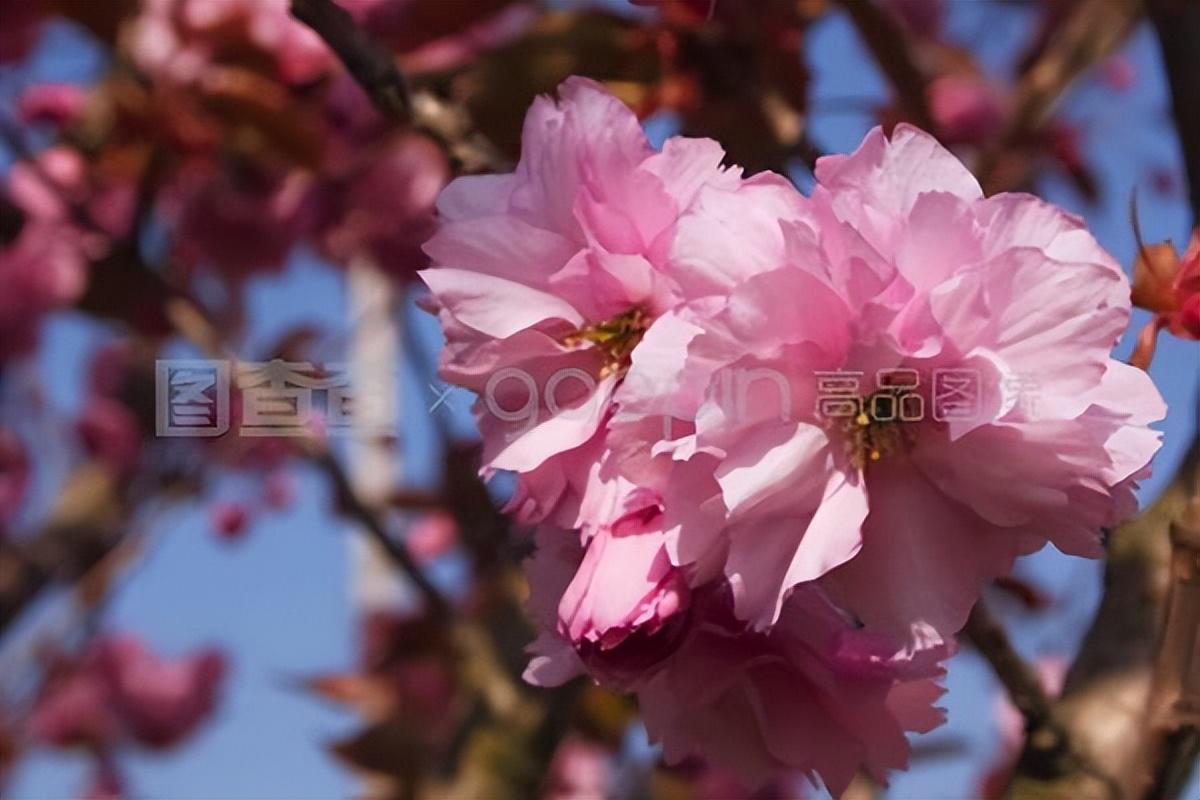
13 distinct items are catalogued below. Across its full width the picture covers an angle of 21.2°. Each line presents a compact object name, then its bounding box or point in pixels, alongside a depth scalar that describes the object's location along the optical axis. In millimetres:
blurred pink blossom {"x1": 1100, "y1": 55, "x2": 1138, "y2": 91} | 1650
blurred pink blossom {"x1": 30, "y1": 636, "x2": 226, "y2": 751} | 2025
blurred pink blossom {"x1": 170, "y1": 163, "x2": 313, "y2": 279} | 1248
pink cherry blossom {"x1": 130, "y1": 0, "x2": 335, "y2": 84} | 603
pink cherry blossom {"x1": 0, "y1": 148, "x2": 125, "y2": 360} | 1197
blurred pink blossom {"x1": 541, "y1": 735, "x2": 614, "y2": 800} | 1466
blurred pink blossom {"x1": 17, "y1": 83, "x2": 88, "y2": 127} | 1230
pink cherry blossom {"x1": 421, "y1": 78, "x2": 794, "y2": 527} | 307
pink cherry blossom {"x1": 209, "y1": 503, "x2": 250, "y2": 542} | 1566
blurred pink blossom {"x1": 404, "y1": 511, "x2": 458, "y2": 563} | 1846
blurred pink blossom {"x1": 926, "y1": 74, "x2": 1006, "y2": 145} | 1254
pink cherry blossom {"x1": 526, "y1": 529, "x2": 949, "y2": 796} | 310
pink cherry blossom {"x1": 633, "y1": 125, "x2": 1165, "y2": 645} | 292
